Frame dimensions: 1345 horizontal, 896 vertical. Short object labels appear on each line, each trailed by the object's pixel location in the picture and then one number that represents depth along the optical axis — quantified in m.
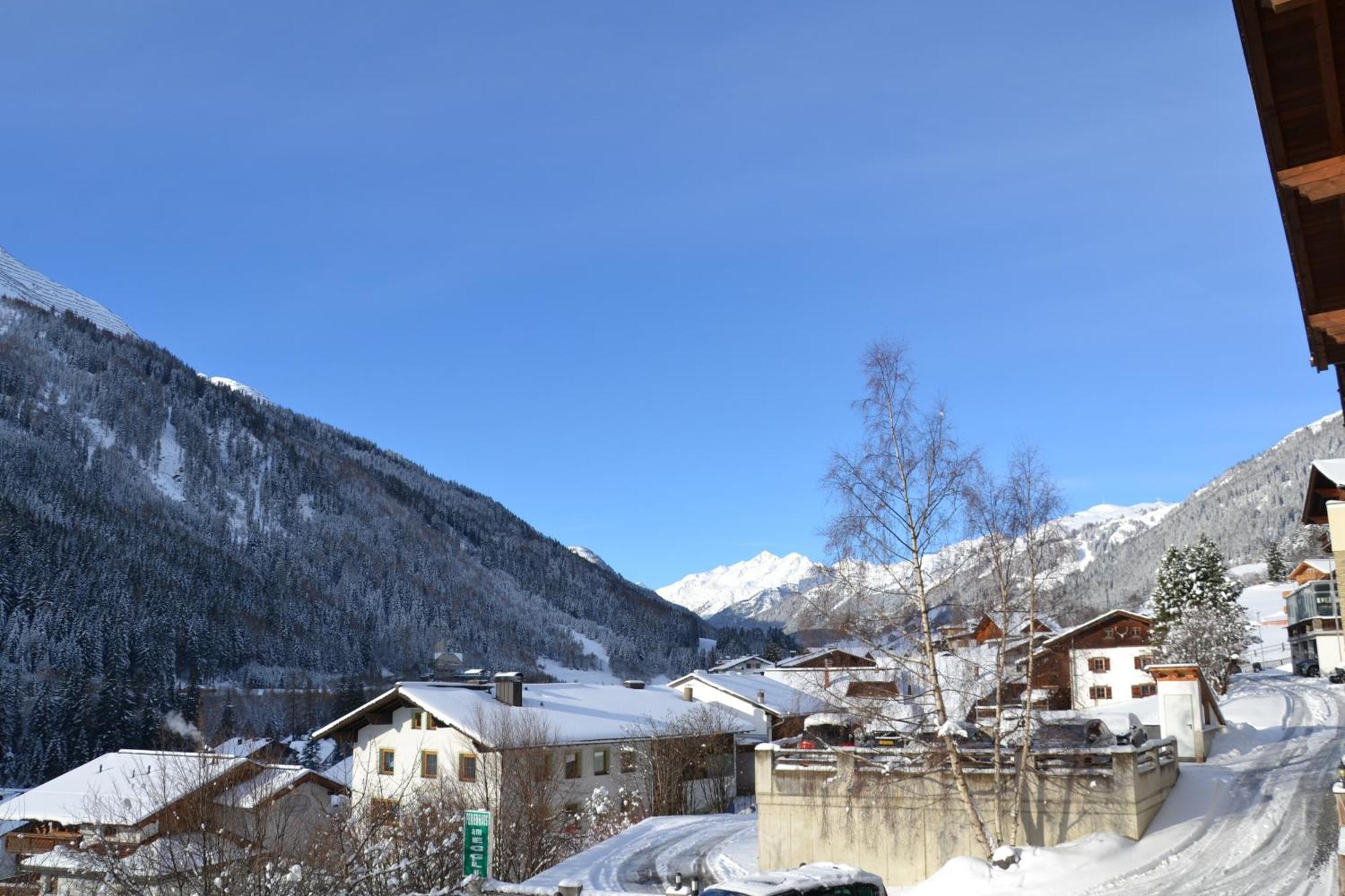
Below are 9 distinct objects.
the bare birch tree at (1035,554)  21.11
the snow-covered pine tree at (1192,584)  69.88
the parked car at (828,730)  22.66
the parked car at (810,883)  14.29
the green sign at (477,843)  18.05
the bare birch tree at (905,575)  21.67
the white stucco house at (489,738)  42.19
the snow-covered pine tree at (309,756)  82.81
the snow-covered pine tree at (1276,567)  141.12
